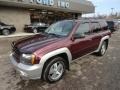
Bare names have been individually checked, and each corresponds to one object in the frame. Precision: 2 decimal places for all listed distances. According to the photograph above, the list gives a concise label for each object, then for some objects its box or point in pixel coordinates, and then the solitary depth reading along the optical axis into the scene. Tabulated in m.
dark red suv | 1.98
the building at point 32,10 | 9.50
